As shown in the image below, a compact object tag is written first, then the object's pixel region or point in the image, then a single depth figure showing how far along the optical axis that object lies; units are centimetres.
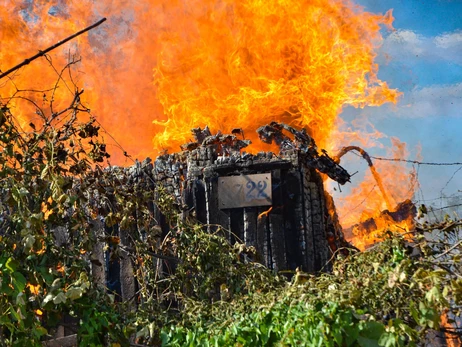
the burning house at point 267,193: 1022
